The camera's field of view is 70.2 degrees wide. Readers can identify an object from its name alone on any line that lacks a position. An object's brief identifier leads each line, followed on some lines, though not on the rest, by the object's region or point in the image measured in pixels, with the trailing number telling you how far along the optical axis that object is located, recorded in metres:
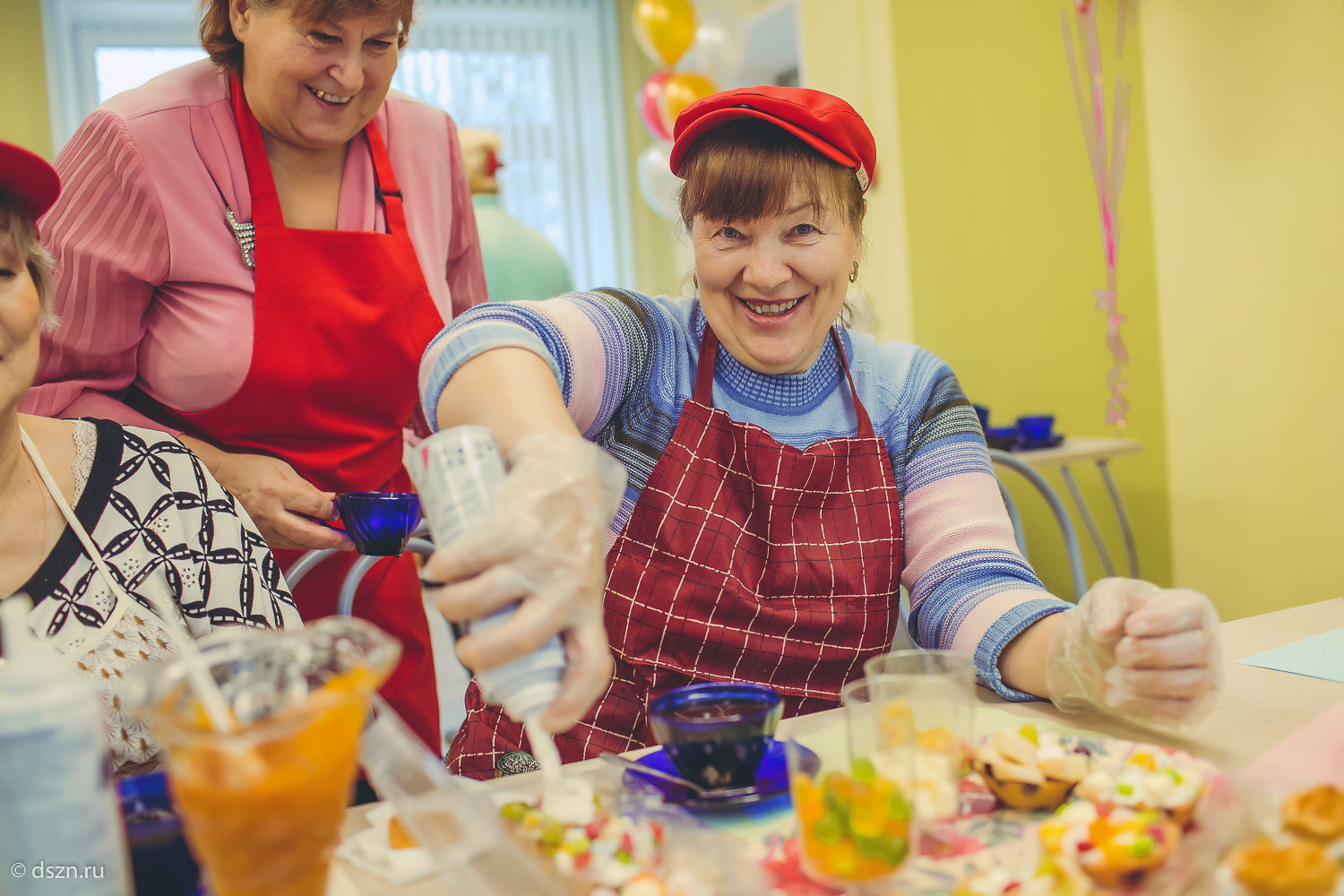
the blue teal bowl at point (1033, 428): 2.90
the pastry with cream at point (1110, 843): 0.58
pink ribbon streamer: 2.65
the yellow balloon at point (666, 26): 3.99
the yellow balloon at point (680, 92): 3.93
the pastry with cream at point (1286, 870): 0.54
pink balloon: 4.09
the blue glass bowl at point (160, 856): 0.60
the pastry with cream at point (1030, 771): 0.72
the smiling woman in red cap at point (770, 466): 1.10
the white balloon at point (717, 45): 4.12
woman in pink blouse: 1.29
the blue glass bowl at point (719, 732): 0.73
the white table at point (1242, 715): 0.85
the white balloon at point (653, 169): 4.15
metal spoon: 0.74
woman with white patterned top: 0.94
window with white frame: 5.24
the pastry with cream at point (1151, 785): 0.66
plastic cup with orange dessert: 0.48
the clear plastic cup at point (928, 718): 0.67
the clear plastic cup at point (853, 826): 0.56
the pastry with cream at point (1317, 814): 0.58
